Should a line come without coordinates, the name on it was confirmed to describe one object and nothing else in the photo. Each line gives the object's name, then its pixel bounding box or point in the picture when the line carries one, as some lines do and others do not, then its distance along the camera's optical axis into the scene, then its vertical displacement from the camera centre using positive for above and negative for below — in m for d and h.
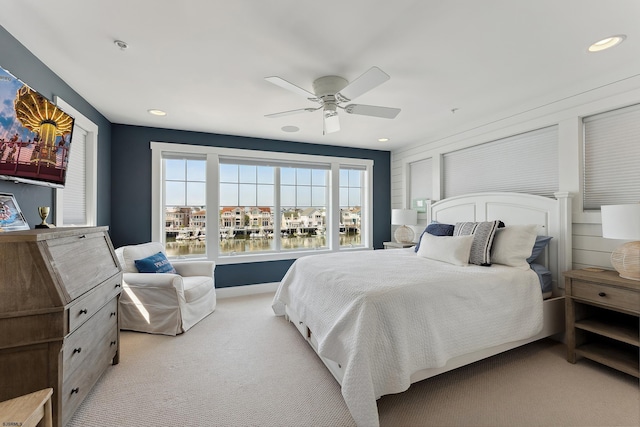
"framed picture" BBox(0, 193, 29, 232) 1.77 +0.02
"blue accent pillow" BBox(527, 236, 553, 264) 2.77 -0.30
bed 1.74 -0.69
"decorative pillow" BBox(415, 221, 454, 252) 3.41 -0.17
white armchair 2.89 -0.87
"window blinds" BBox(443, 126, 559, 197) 2.99 +0.59
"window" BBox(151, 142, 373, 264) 4.13 +0.21
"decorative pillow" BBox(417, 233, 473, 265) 2.73 -0.33
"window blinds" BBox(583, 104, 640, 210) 2.40 +0.50
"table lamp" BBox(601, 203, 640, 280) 1.96 -0.13
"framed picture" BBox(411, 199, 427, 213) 4.57 +0.17
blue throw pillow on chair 3.13 -0.53
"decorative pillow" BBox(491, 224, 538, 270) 2.64 -0.29
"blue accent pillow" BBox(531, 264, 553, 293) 2.62 -0.57
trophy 1.98 +0.02
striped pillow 2.72 -0.24
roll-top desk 1.38 -0.51
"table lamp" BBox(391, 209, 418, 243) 4.60 -0.11
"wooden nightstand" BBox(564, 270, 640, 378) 2.04 -0.87
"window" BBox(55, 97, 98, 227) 2.76 +0.40
